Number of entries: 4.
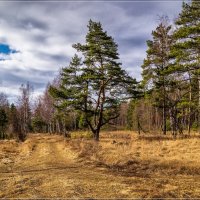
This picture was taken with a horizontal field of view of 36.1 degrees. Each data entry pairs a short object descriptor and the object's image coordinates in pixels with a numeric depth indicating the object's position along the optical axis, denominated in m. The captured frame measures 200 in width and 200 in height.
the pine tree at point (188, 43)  23.77
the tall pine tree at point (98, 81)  30.50
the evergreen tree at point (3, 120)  63.75
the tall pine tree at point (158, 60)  31.84
